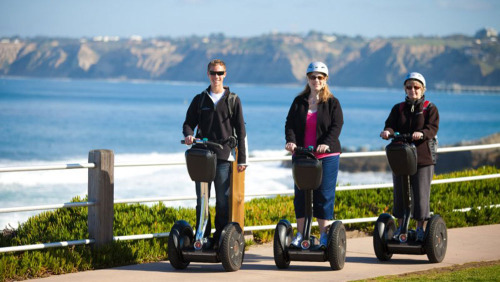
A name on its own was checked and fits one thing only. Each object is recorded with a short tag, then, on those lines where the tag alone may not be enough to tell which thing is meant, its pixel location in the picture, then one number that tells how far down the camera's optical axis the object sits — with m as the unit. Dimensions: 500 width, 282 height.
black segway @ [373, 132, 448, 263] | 13.43
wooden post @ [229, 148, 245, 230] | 13.51
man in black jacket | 13.30
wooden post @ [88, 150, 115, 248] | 13.89
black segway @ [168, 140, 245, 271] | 12.89
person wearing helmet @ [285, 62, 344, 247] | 13.18
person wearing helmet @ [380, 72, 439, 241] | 13.75
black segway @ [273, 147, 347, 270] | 12.77
